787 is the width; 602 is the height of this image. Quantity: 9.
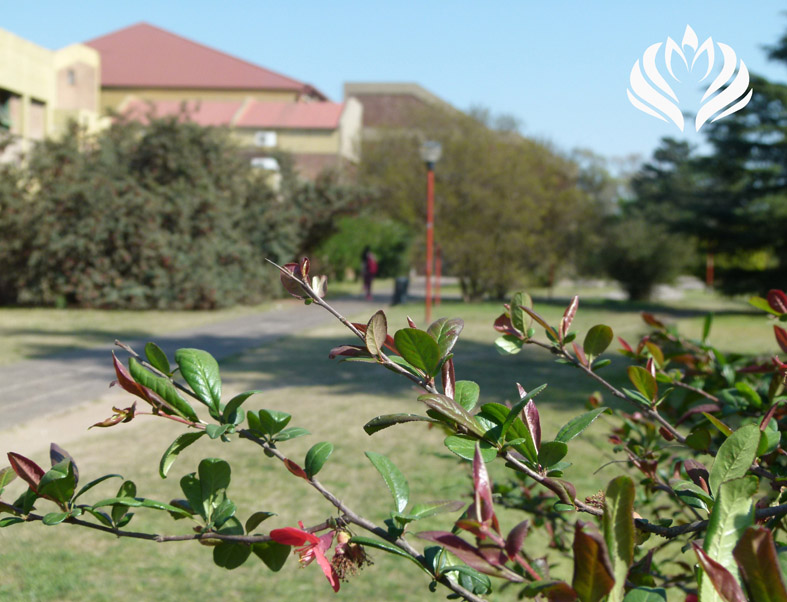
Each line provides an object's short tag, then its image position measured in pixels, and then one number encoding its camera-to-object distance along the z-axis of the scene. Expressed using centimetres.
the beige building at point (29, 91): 2211
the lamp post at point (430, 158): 1527
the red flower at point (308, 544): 88
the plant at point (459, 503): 67
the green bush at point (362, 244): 2434
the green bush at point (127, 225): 1739
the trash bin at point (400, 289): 2070
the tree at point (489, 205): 2106
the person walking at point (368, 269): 2262
